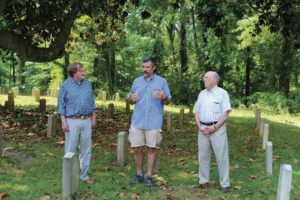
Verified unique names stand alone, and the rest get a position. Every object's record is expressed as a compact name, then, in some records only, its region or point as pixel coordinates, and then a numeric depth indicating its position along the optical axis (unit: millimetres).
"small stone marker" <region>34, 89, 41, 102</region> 25031
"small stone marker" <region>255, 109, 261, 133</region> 16625
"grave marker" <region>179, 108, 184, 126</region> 16797
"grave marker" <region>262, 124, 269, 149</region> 12266
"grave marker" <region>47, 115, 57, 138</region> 12812
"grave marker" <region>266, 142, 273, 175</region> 9219
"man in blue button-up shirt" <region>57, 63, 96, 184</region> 8078
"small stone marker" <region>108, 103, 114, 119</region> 17422
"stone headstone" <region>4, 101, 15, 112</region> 17969
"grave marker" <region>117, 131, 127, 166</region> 9734
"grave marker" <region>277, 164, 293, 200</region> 5941
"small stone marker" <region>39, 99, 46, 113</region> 18333
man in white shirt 7973
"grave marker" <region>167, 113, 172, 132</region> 15125
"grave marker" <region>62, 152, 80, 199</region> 6859
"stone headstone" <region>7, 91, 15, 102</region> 18512
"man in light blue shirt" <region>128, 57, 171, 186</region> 8180
